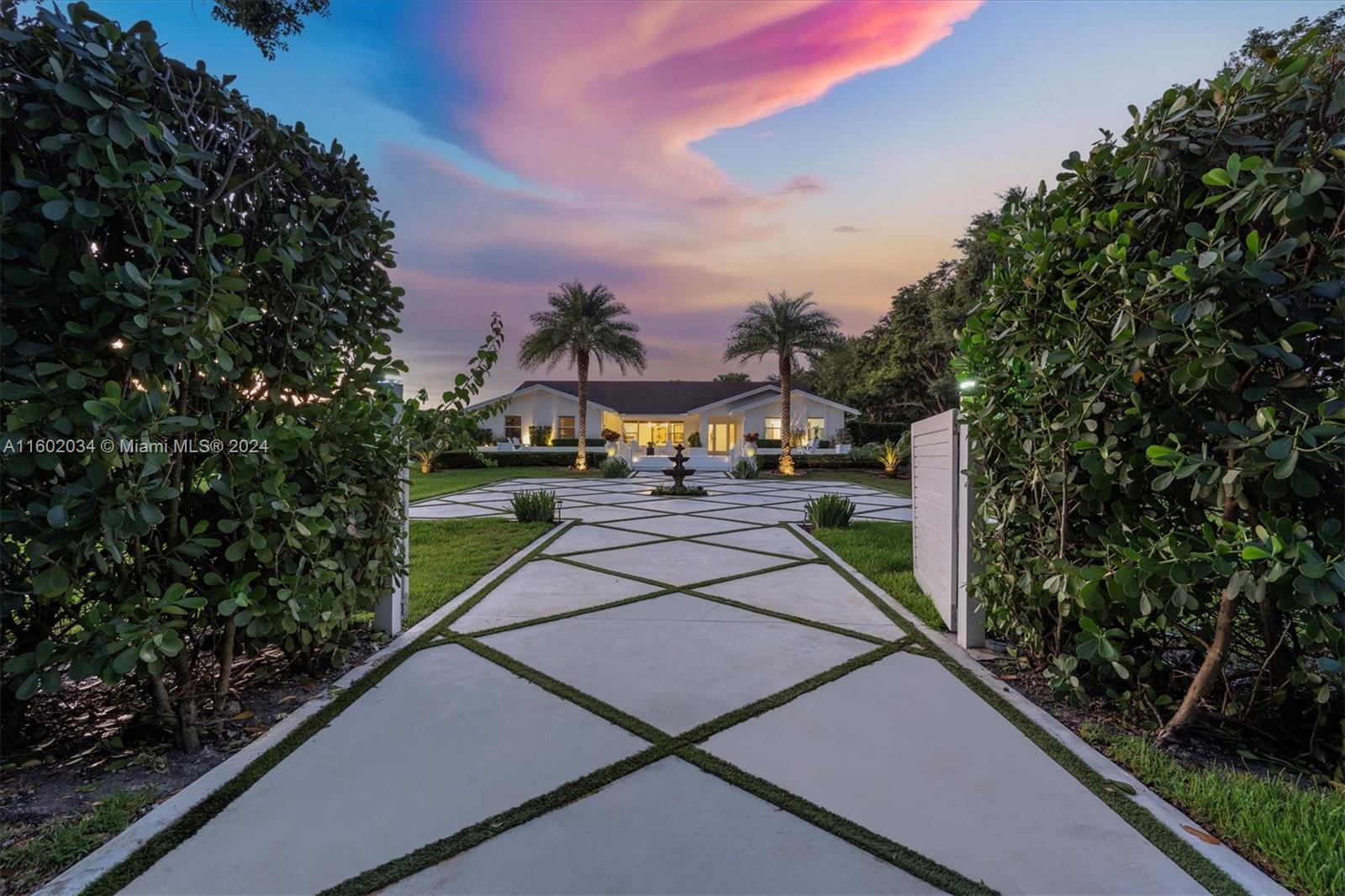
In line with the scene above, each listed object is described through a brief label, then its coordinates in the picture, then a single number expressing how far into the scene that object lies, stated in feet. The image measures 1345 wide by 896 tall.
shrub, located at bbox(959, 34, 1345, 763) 5.18
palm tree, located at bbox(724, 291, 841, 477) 62.85
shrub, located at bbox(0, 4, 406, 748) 4.98
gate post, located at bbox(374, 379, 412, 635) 10.33
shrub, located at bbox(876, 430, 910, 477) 60.35
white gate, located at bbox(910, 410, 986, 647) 10.10
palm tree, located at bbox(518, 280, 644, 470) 65.41
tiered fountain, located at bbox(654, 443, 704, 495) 37.47
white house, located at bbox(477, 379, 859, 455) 93.50
